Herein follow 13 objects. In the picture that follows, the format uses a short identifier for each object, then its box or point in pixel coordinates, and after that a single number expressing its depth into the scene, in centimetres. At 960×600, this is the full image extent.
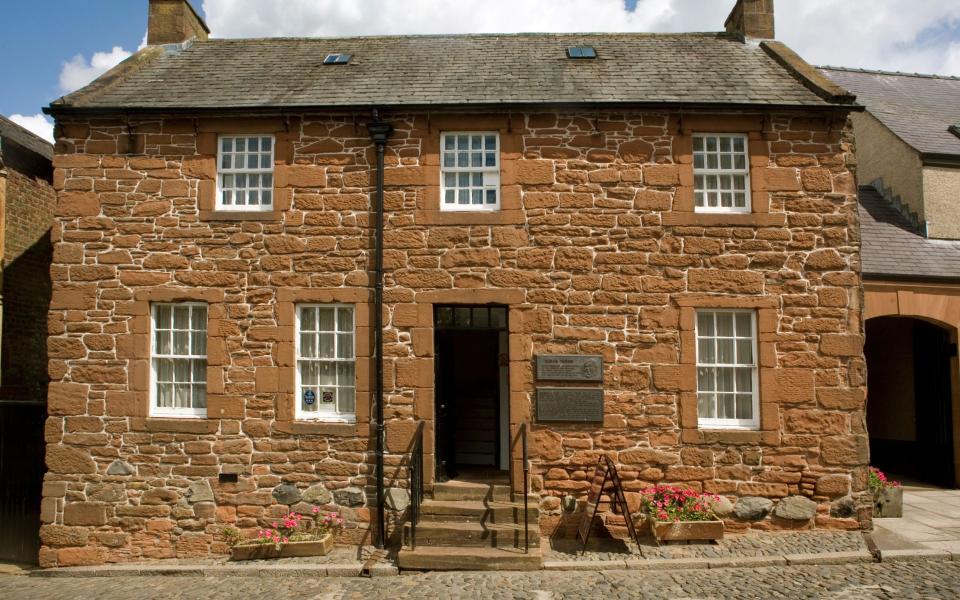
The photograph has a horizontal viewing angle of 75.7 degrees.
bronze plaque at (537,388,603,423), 878
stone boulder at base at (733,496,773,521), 860
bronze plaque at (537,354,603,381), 882
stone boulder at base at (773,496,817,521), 860
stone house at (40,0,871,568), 877
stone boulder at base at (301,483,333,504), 875
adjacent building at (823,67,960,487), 1105
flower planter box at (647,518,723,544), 820
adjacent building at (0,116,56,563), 940
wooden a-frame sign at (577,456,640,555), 813
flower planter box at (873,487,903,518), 945
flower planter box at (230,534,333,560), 827
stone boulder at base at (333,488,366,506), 873
